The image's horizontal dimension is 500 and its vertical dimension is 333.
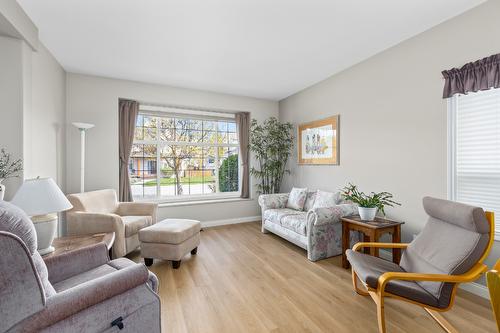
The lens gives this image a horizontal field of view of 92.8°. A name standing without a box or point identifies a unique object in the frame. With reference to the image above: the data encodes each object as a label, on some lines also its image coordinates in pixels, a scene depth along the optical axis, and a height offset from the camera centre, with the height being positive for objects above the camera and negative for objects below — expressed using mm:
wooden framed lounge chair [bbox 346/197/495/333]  1560 -717
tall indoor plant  4805 +309
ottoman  2791 -934
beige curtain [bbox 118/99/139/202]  4000 +441
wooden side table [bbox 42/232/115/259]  1994 -711
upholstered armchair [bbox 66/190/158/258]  2779 -684
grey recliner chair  907 -604
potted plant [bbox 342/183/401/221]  2678 -458
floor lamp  3421 +76
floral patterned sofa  2947 -855
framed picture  3799 +400
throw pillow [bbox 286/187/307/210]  3941 -574
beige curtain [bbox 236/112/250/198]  4949 +388
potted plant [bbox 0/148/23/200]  2162 -8
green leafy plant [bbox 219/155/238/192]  5035 -223
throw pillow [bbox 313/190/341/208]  3326 -498
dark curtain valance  2018 +800
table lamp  1720 -298
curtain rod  4248 +1077
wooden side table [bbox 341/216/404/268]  2482 -704
